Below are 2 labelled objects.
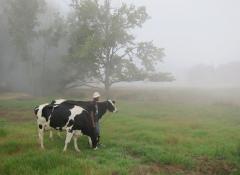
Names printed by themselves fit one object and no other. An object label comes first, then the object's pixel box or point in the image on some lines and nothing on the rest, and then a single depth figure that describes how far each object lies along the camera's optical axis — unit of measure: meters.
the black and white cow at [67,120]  15.52
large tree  46.62
